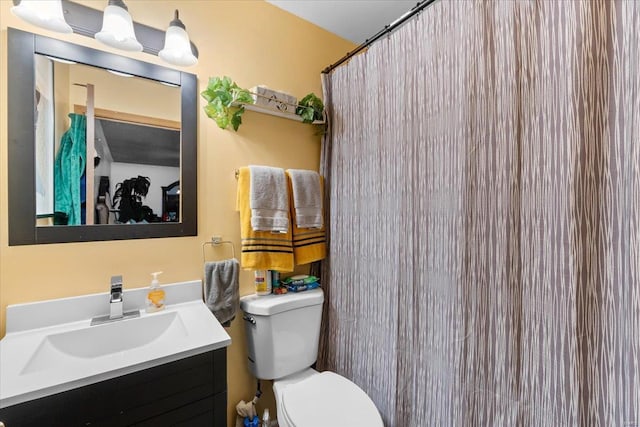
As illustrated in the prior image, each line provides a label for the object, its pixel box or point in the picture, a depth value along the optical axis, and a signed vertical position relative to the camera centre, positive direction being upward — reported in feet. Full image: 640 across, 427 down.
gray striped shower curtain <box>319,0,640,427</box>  2.28 +0.00
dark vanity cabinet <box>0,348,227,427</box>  2.34 -1.71
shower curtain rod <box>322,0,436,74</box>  3.72 +2.95
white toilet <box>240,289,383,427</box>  3.69 -2.52
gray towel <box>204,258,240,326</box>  4.34 -1.10
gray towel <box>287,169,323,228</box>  4.99 +0.42
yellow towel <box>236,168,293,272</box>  4.59 -0.39
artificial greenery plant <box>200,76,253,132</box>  4.33 +1.96
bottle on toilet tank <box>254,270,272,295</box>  4.86 -1.10
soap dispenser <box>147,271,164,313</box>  3.90 -1.07
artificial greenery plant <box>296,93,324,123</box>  5.21 +2.15
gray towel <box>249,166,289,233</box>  4.54 +0.36
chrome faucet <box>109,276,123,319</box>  3.63 -1.03
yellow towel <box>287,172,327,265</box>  5.10 -0.44
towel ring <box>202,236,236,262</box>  4.52 -0.35
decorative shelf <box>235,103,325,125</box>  4.74 +2.01
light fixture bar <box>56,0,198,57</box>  3.53 +2.74
